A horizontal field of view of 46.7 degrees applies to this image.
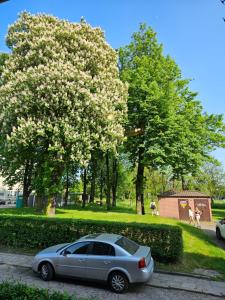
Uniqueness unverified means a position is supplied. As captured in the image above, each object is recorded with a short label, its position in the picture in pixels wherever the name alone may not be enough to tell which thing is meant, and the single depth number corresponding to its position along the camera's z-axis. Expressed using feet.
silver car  29.01
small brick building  99.19
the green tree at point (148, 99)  82.58
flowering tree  63.98
